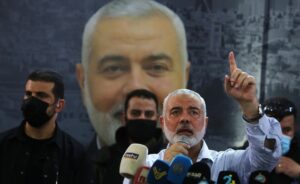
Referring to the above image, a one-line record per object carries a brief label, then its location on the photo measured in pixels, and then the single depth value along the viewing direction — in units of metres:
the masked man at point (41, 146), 6.69
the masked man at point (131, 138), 6.74
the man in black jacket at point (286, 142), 6.15
